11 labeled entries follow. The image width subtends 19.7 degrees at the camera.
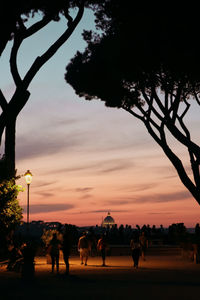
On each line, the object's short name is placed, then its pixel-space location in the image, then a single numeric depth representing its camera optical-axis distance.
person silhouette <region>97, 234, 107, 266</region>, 23.55
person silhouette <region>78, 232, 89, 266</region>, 23.70
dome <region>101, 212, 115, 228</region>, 118.74
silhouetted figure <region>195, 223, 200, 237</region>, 33.00
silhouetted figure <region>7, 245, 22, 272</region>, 20.14
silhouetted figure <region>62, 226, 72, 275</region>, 20.06
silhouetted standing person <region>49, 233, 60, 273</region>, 19.61
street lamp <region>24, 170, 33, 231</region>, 26.62
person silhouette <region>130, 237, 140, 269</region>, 22.02
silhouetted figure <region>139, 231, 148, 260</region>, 28.03
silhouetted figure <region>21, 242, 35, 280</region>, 17.02
